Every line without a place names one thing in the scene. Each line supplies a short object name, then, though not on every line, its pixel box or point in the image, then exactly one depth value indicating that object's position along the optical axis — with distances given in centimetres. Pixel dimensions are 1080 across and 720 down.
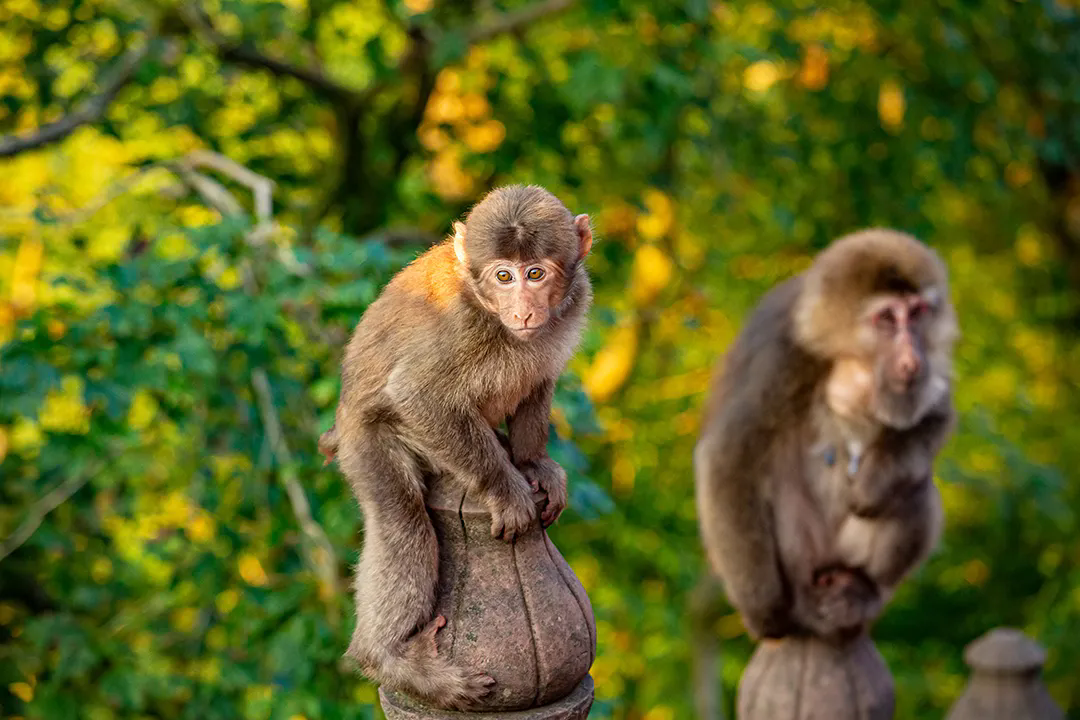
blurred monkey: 330
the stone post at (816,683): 318
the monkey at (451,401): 183
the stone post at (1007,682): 348
